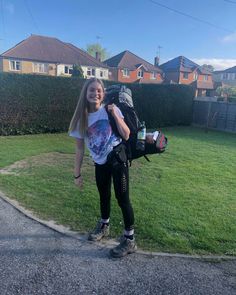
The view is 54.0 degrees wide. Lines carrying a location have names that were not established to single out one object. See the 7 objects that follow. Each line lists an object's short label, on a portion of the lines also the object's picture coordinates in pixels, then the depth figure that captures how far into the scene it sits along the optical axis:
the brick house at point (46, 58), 28.56
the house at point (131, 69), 34.34
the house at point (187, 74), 37.17
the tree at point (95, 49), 51.33
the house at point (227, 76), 48.07
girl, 2.36
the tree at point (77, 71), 18.60
